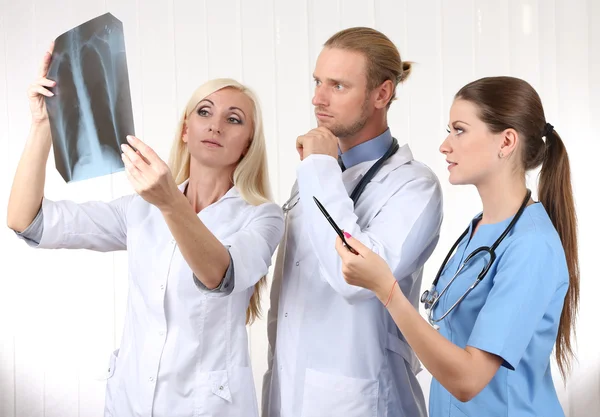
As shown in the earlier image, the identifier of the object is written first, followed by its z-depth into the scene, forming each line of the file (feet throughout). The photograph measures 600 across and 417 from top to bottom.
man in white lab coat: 5.25
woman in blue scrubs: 4.27
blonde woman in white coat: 5.61
